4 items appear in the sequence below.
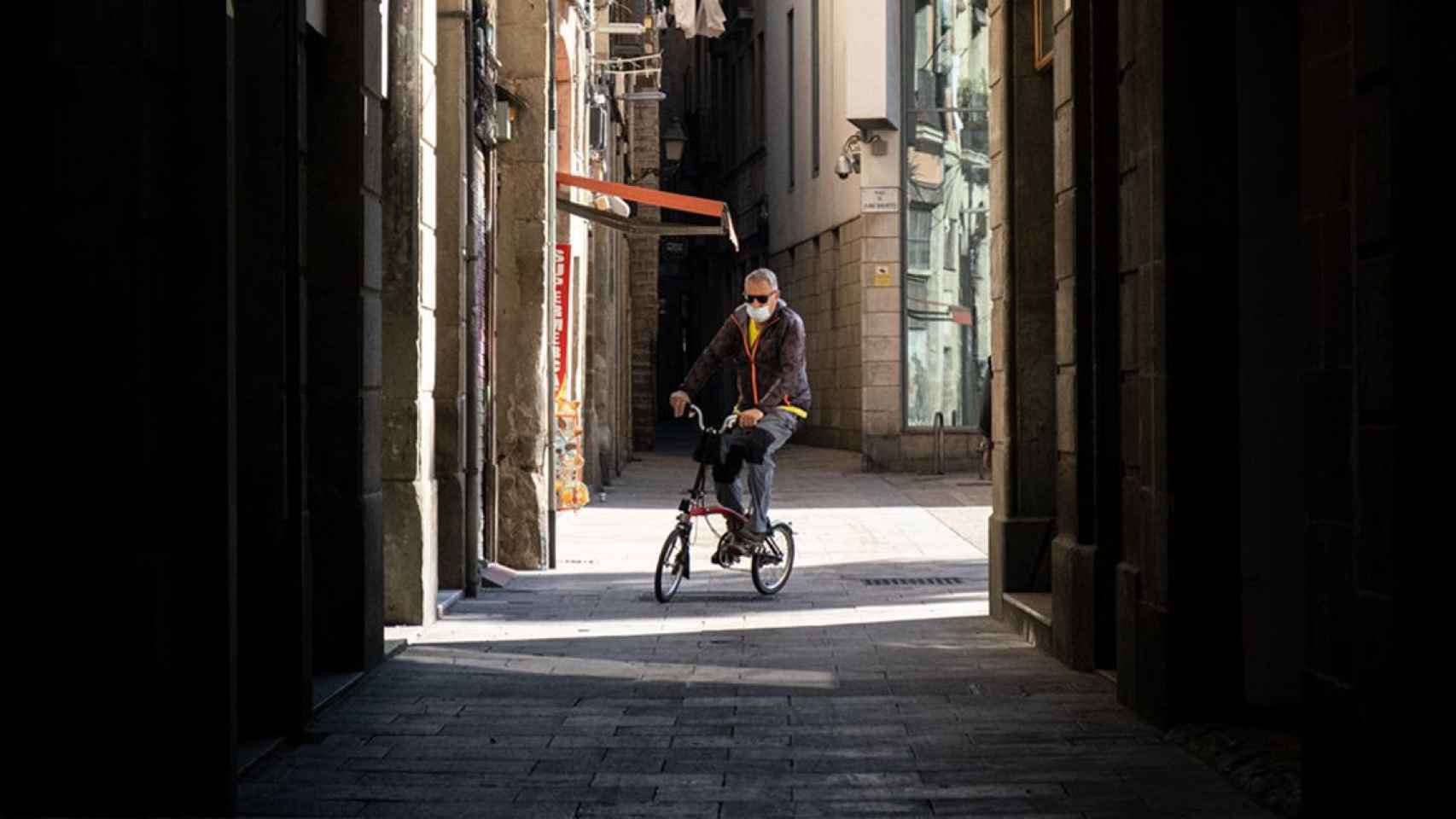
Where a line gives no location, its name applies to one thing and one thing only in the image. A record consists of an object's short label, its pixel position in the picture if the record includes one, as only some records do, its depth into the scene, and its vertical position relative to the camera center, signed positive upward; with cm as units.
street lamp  3728 +442
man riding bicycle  1385 +17
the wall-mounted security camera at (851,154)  3228 +369
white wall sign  3291 +302
